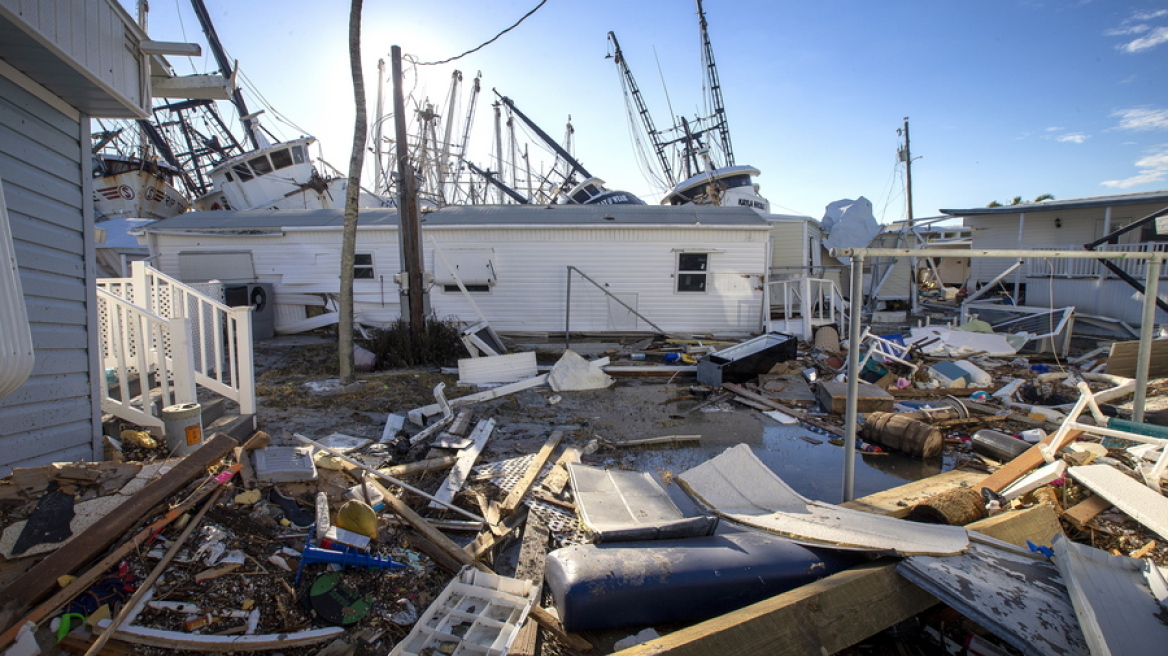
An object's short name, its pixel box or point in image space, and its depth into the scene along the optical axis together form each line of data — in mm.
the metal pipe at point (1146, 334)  4402
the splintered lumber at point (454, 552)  2495
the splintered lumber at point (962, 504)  3461
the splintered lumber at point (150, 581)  2223
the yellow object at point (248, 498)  3240
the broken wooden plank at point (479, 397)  6262
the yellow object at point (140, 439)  4098
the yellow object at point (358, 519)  3082
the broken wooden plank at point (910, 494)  3717
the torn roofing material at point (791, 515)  2682
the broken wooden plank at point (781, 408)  6409
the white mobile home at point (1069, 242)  13453
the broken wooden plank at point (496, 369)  8508
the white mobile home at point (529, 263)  13141
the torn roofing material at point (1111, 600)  2066
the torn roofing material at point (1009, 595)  2098
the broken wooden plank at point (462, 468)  4121
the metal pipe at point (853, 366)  3498
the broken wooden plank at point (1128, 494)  3201
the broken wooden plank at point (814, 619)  2031
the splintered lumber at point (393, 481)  3760
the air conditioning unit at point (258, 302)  12711
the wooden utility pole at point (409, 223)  9109
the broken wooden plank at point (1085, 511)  3496
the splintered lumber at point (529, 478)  3980
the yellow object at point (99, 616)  2313
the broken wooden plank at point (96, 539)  2279
